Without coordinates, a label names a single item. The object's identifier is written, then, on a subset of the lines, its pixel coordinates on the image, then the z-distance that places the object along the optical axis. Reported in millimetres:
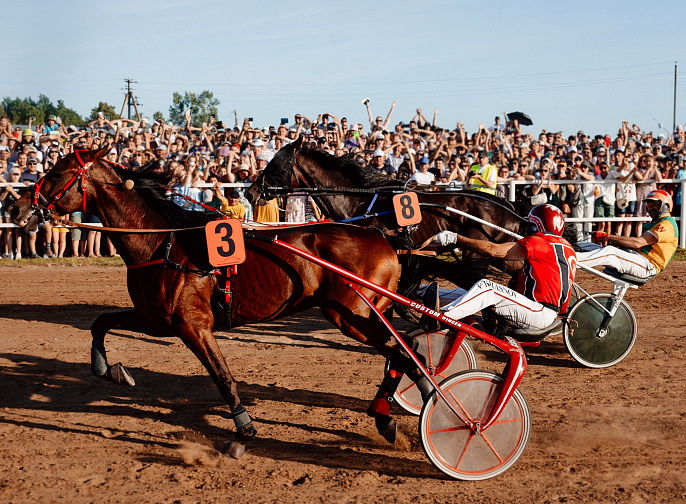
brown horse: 4719
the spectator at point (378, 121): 16211
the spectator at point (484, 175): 12094
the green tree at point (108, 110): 58234
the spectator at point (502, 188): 12875
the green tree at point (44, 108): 82750
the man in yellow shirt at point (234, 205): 11125
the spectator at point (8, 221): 11977
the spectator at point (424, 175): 11922
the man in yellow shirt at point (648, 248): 6672
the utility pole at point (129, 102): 58625
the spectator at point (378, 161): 11591
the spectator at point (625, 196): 13309
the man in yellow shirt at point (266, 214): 11406
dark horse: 7836
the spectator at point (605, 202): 13242
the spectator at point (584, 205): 13070
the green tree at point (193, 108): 55156
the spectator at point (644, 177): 13508
